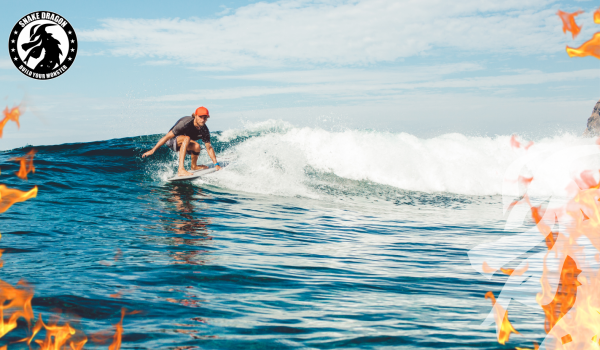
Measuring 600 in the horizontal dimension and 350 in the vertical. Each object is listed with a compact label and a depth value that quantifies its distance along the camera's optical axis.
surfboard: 12.05
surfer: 11.32
